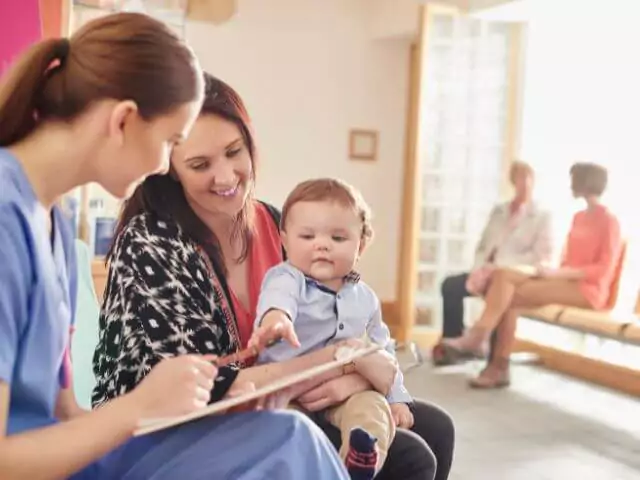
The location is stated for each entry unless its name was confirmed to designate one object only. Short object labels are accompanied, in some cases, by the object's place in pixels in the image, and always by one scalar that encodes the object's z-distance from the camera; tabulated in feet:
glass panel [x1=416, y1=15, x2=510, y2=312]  17.19
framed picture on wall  19.33
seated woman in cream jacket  15.07
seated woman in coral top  14.20
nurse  2.90
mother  3.96
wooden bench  13.30
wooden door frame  16.92
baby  4.67
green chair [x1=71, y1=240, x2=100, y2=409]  5.81
